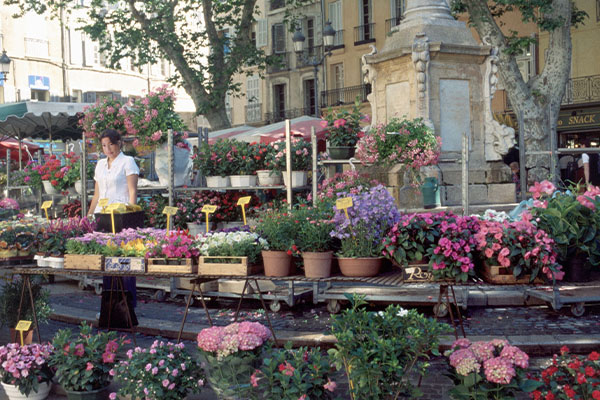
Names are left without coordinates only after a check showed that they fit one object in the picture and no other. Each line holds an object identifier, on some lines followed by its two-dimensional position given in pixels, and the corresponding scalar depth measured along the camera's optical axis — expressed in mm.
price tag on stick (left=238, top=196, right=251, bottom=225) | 7555
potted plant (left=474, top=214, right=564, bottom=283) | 4863
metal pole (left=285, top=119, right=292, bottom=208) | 9930
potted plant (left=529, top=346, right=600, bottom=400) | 4027
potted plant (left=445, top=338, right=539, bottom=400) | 4172
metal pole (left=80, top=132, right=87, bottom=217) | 12145
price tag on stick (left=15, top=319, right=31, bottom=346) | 6095
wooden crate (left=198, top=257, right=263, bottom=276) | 5539
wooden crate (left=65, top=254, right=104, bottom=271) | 5973
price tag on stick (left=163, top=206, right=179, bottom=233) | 6604
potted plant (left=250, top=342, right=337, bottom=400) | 4309
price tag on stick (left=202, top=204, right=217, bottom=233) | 6648
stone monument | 11430
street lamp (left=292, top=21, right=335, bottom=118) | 20922
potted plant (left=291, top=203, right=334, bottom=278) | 5500
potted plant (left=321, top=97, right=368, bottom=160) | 10395
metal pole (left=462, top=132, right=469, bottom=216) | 9614
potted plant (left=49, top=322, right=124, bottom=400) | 5340
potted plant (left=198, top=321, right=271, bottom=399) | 4836
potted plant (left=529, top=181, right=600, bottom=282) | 5102
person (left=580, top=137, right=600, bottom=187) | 24125
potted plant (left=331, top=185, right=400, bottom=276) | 5359
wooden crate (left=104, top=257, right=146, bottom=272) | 5842
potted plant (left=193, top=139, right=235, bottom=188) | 11320
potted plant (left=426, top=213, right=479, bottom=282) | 4859
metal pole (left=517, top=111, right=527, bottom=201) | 10906
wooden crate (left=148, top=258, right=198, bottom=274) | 5703
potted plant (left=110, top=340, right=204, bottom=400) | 4934
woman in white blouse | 7586
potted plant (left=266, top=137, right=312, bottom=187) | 10336
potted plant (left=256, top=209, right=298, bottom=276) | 5668
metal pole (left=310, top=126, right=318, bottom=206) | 9566
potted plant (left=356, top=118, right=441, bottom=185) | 10391
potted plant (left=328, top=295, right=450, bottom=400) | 4254
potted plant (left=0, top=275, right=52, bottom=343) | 6768
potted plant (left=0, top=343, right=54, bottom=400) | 5473
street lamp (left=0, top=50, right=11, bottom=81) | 23047
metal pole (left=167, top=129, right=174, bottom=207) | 11387
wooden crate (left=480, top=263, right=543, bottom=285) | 4902
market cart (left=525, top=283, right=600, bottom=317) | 7969
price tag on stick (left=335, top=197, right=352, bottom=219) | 5402
